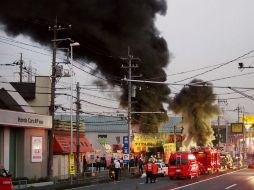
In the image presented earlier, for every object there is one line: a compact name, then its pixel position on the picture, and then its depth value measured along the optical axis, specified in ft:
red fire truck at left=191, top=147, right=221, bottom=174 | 158.61
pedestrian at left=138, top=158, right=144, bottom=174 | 156.83
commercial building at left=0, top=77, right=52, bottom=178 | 117.50
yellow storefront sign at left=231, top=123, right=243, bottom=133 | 295.52
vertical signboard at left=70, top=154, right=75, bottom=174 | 106.42
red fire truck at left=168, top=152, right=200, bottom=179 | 129.39
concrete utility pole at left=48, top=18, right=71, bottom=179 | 117.50
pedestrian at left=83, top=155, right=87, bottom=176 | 151.96
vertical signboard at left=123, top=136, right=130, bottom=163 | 157.84
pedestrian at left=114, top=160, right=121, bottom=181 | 126.47
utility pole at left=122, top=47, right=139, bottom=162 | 154.20
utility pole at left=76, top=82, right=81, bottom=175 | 140.58
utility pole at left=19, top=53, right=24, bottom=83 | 207.08
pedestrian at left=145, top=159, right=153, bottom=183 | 114.46
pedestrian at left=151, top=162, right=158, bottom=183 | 114.62
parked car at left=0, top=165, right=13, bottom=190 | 73.10
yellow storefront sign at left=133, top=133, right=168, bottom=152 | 195.62
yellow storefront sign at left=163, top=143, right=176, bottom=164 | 207.62
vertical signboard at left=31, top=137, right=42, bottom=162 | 127.44
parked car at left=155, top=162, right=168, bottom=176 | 144.72
